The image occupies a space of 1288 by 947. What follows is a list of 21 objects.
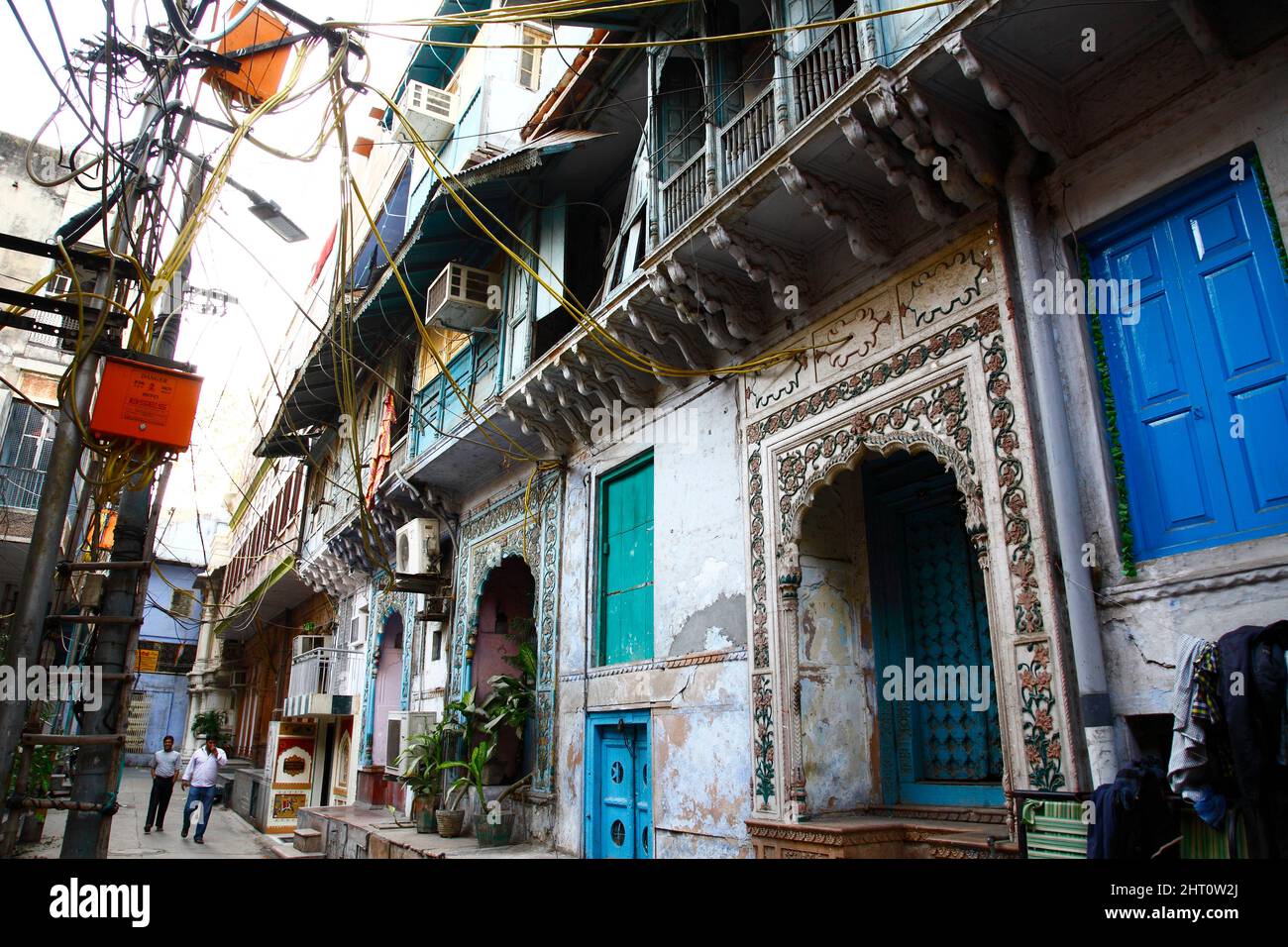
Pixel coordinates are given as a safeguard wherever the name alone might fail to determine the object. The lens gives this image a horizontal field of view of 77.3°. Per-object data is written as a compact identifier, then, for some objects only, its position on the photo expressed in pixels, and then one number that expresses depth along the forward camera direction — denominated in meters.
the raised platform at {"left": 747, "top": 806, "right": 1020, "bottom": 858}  5.20
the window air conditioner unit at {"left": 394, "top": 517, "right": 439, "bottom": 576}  12.79
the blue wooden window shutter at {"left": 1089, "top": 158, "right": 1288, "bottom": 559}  4.07
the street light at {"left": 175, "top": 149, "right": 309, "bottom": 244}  6.97
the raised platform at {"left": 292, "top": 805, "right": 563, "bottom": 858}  9.07
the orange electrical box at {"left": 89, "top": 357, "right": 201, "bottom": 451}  5.35
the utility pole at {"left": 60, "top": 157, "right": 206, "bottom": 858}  4.97
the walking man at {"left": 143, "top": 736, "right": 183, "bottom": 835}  14.24
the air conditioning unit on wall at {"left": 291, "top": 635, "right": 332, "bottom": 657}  18.83
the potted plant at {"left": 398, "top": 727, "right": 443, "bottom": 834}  10.70
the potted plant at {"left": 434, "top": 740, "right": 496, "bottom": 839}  9.89
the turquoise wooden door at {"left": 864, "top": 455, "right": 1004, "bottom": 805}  6.34
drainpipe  4.25
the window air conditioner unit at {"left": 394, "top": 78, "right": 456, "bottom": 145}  12.80
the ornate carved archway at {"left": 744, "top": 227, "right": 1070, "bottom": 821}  4.67
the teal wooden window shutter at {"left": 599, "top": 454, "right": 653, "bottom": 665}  8.66
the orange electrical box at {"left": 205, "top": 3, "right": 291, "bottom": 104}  6.94
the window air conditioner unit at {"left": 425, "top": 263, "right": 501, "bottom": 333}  11.39
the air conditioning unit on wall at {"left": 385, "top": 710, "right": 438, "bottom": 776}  12.13
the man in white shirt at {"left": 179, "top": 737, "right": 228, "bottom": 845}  13.77
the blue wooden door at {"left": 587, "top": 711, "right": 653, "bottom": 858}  7.96
